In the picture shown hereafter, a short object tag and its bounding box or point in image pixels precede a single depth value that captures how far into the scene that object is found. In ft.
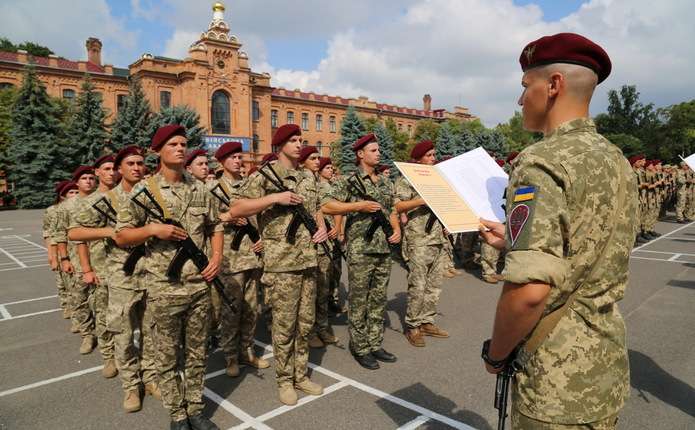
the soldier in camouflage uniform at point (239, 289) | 14.67
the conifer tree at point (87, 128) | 96.02
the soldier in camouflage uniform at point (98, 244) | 13.61
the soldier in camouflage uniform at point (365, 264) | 14.89
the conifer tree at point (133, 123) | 98.84
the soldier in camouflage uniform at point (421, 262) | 16.74
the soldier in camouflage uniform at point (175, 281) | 10.57
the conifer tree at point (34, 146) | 89.56
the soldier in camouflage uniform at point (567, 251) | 4.43
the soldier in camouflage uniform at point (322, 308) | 17.03
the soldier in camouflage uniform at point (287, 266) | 12.36
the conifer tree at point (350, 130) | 131.44
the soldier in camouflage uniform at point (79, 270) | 16.60
